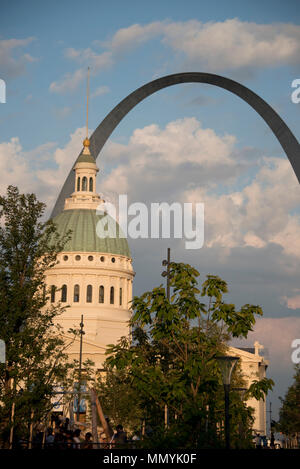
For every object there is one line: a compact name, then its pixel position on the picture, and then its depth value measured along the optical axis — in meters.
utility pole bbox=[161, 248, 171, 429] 47.19
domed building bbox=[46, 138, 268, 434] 124.81
